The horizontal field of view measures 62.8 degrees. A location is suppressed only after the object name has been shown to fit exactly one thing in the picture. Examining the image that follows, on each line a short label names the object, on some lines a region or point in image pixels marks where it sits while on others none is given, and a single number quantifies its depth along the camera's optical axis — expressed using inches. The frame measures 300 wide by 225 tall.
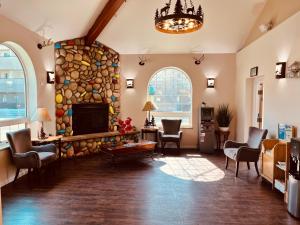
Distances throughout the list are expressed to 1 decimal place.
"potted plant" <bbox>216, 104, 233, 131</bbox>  255.9
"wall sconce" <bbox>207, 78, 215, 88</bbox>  267.0
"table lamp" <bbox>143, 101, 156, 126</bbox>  256.5
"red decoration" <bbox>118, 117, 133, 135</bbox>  226.2
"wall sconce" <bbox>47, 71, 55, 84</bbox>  205.9
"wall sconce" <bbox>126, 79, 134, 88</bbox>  272.1
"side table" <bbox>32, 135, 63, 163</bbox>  182.1
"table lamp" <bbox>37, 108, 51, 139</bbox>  183.3
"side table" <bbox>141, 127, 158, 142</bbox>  259.1
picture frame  208.2
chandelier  127.3
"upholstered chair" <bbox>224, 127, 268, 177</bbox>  174.9
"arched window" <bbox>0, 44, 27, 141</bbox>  172.1
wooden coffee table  203.2
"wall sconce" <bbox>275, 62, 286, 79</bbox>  161.8
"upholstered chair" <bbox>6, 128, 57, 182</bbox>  157.6
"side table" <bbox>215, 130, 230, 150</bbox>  258.9
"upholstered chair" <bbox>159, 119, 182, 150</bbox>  259.7
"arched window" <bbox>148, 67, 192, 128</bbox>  279.9
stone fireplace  226.7
